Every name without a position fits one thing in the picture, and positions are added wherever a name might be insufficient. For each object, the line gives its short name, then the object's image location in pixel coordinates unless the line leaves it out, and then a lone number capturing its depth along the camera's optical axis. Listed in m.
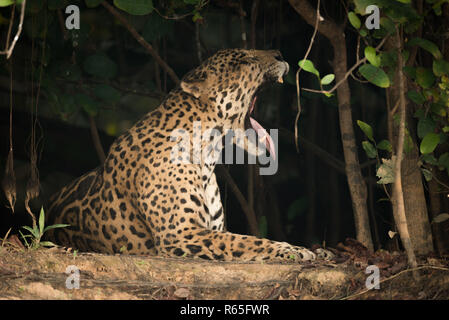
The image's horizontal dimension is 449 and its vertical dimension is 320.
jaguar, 10.64
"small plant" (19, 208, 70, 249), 9.85
